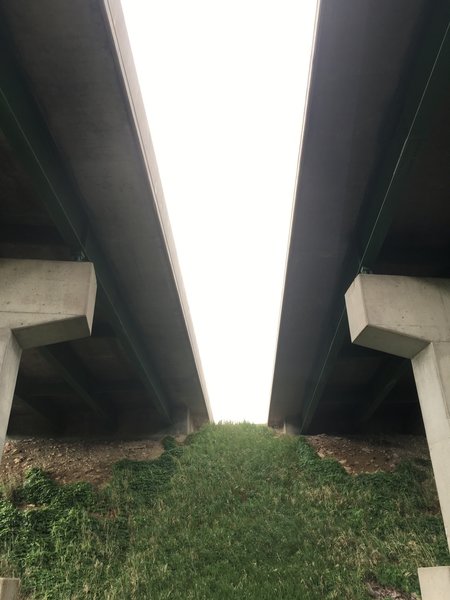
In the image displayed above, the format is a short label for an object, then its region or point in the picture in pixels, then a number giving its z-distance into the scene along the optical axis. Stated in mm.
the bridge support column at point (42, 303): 7793
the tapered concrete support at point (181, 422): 17672
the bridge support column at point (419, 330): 7438
